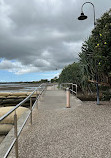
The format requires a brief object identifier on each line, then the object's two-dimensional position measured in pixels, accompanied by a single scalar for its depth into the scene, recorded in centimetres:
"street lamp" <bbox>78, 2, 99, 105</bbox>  657
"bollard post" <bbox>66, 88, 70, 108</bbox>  547
